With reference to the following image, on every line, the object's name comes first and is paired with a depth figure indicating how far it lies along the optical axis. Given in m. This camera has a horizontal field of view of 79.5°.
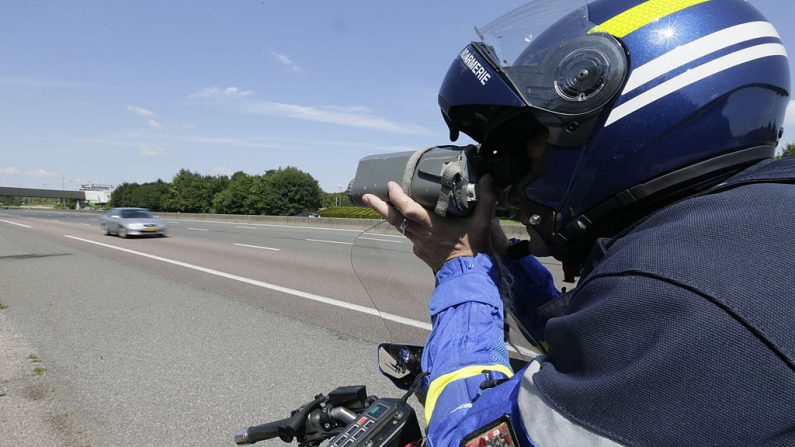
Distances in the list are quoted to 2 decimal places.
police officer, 0.62
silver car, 19.38
